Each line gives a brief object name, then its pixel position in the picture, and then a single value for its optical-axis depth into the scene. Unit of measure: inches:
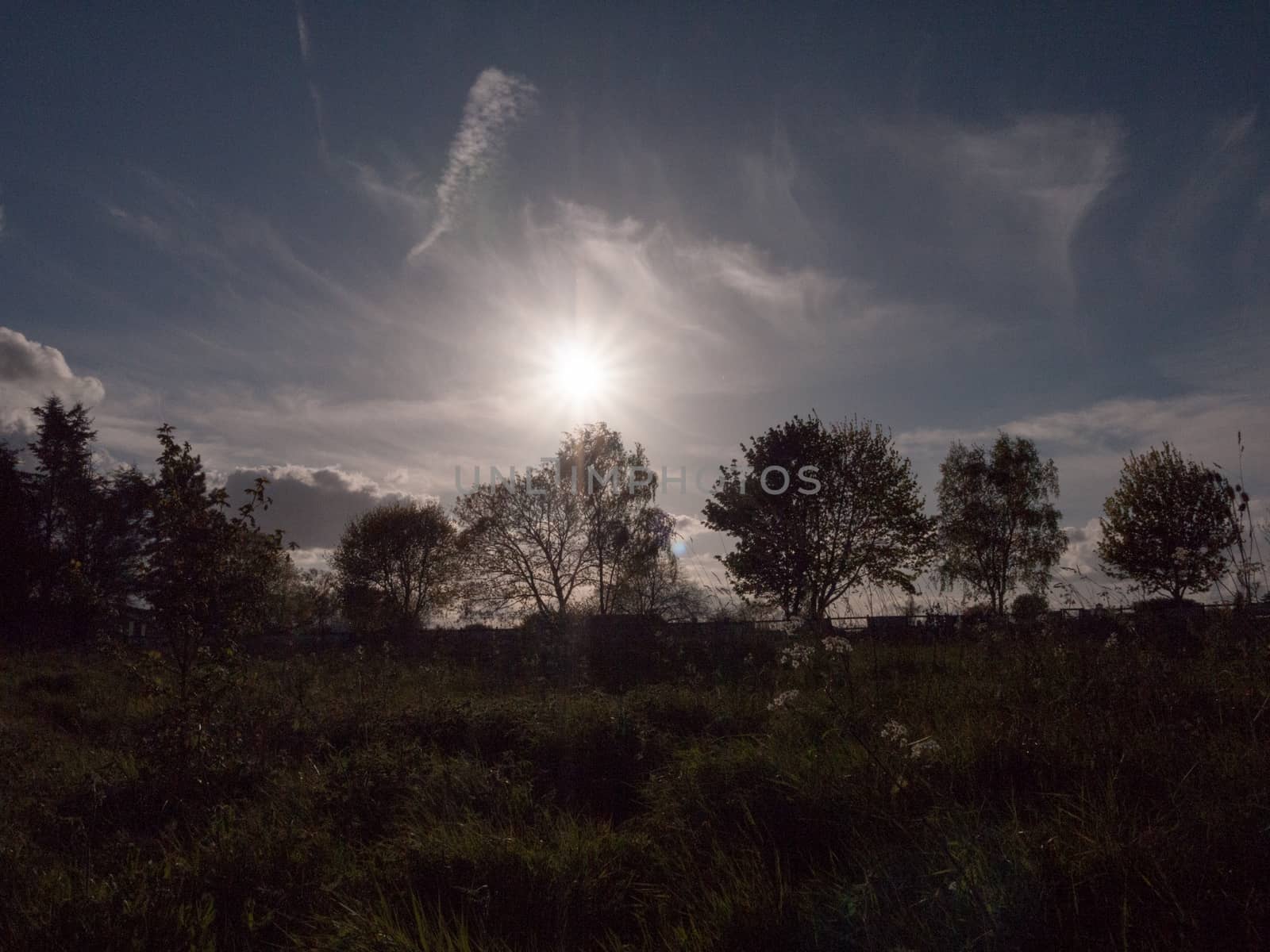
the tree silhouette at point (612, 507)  1344.7
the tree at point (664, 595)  756.6
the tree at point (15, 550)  1186.6
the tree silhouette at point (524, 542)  1323.8
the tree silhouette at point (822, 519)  1192.2
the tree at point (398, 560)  1740.9
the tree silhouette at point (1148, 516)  1075.9
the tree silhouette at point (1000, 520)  1502.2
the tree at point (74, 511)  1312.7
